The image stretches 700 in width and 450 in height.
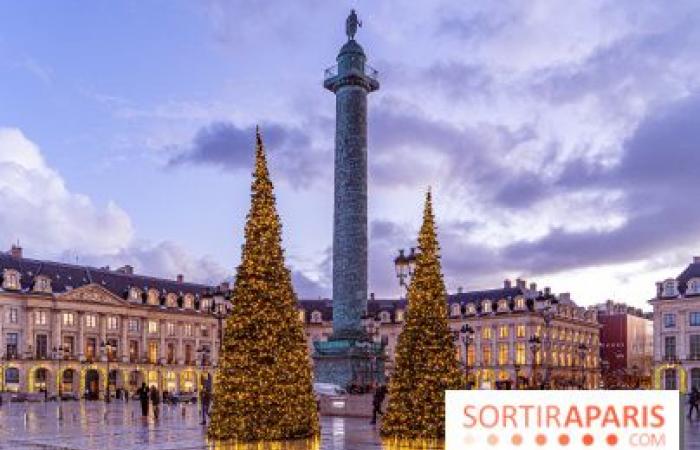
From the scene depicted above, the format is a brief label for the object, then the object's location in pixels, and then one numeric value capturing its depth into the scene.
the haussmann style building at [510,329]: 101.19
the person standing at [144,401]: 36.83
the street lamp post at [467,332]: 43.56
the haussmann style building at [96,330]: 83.88
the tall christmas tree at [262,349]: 22.05
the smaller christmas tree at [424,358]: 22.44
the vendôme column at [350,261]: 42.84
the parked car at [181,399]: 61.22
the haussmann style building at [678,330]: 84.31
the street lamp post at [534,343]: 41.84
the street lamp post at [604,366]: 113.28
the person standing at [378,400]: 30.12
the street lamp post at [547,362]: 98.49
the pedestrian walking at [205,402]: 31.30
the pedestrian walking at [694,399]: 39.39
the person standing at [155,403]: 35.56
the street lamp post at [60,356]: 84.19
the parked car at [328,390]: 38.85
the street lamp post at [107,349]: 88.31
